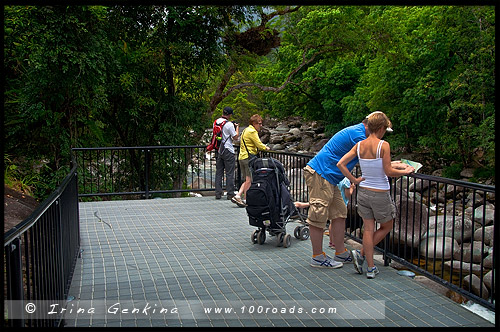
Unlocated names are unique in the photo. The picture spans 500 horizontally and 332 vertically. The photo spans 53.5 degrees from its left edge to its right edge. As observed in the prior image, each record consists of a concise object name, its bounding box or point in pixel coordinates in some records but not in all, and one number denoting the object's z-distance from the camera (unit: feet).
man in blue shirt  20.20
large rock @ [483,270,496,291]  33.04
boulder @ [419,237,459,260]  39.52
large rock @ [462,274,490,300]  31.14
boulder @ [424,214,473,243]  44.14
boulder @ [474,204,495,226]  55.57
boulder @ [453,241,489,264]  40.19
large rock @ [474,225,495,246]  46.78
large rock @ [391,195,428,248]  39.01
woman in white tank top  18.39
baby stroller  24.22
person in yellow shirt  31.40
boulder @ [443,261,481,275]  37.51
